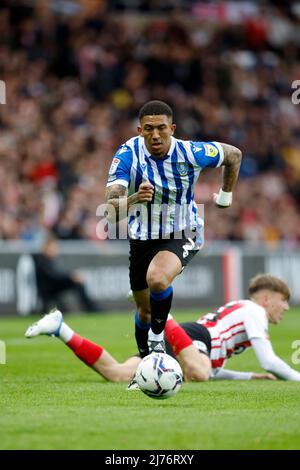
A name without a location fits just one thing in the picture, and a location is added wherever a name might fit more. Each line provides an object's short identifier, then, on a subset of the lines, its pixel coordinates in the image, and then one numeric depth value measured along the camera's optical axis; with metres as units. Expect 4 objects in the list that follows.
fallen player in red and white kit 18.02
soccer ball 14.73
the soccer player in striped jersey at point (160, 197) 16.39
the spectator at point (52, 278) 36.50
